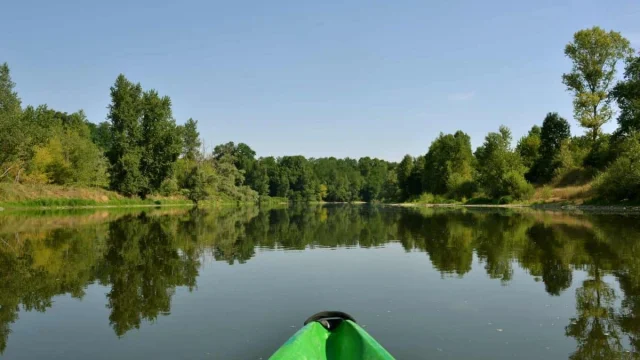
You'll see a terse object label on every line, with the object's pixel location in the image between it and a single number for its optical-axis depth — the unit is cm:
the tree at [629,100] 4500
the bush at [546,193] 5509
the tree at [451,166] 7738
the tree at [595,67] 5531
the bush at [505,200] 6132
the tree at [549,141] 6106
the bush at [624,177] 3875
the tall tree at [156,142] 6919
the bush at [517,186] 5884
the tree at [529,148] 6956
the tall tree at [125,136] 6488
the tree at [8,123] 4459
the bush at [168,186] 7200
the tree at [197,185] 7912
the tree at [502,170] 5977
